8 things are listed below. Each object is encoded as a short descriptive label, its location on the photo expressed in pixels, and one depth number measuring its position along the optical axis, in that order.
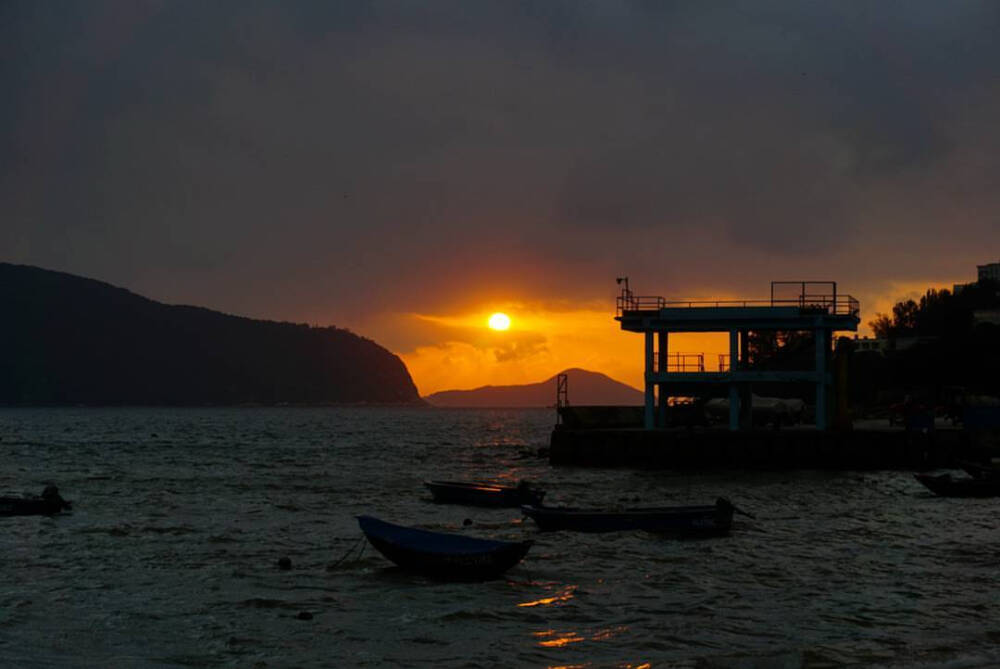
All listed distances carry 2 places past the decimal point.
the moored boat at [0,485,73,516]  40.09
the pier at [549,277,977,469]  63.75
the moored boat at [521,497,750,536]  33.91
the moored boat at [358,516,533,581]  25.67
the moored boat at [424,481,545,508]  44.41
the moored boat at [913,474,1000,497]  46.44
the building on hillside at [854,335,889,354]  177.44
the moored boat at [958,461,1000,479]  46.84
